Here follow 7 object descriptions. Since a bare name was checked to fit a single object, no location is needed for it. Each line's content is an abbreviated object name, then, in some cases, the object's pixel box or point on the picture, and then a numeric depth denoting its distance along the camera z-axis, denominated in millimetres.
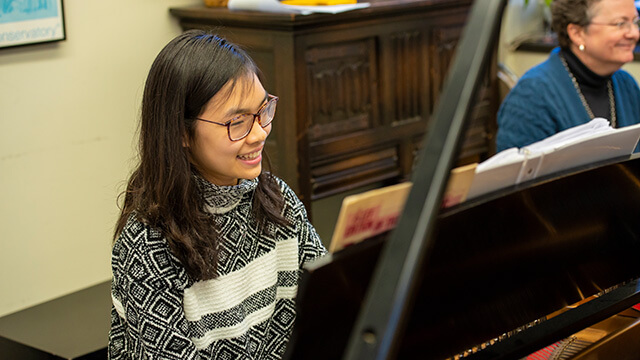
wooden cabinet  3227
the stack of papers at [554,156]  1351
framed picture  2912
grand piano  1188
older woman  2758
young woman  1577
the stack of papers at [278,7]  3195
